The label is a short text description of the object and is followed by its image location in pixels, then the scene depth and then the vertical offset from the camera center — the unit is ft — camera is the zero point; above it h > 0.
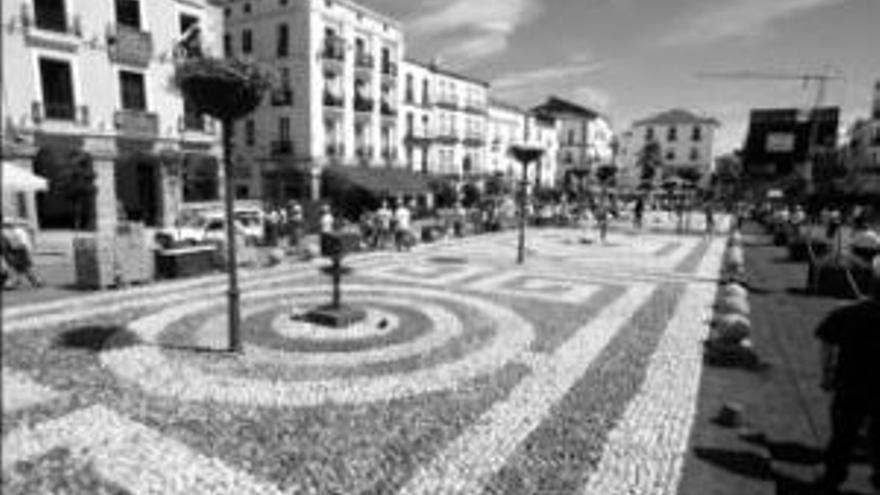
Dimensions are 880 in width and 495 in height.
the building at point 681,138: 270.26 +25.81
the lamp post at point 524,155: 61.23 +3.78
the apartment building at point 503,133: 178.60 +18.75
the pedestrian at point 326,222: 63.22 -3.83
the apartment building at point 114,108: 65.72 +9.71
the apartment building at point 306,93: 109.70 +19.17
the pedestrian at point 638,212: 107.86 -3.91
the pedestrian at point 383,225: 69.31 -4.44
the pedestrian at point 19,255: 40.09 -5.07
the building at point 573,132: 232.94 +24.79
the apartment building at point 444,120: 140.97 +18.38
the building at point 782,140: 238.07 +22.98
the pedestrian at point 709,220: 98.21 -4.78
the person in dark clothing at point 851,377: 15.05 -4.89
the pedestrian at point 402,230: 66.49 -4.81
